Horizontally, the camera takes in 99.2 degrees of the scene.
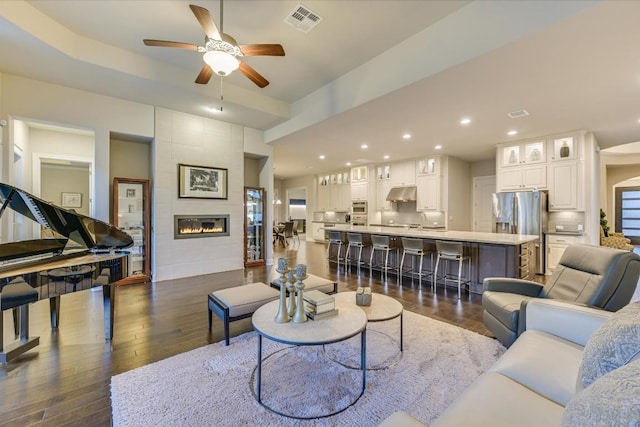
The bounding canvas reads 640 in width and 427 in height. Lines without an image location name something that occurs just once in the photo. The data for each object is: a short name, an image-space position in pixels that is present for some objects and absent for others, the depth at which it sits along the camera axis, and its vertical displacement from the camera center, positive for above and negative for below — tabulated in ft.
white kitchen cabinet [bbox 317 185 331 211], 36.29 +2.37
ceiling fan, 8.44 +5.30
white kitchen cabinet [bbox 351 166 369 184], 30.55 +4.66
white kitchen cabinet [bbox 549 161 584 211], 17.20 +1.79
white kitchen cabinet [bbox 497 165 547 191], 18.65 +2.59
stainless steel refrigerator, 18.20 -0.02
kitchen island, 12.80 -1.96
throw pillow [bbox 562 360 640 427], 1.77 -1.33
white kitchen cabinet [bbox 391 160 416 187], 26.58 +4.14
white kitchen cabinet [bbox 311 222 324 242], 37.06 -2.35
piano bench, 6.19 -2.75
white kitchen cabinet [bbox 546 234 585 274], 17.75 -2.13
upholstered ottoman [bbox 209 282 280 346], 8.27 -2.74
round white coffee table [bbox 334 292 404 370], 7.33 -2.73
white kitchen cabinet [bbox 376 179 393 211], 29.07 +2.15
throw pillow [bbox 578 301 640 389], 2.90 -1.50
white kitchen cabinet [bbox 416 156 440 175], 24.52 +4.47
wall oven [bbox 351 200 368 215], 30.41 +0.85
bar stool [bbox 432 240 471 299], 13.55 -2.10
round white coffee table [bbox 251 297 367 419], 5.46 -2.47
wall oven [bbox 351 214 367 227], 30.57 -0.62
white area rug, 5.46 -3.99
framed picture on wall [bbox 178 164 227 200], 16.90 +2.17
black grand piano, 7.10 -1.32
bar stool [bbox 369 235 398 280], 16.70 -2.22
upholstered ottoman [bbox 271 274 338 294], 10.34 -2.71
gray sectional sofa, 2.00 -2.51
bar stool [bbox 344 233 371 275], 18.40 -1.94
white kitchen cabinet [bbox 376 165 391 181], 28.81 +4.57
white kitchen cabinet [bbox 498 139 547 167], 18.75 +4.38
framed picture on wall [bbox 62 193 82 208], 21.02 +1.25
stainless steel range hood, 26.16 +2.01
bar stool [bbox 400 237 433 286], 15.24 -2.14
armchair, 6.64 -2.05
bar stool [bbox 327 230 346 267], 20.21 -1.98
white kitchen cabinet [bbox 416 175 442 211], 24.61 +1.96
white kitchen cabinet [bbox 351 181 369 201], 30.41 +2.80
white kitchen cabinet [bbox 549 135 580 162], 17.28 +4.27
